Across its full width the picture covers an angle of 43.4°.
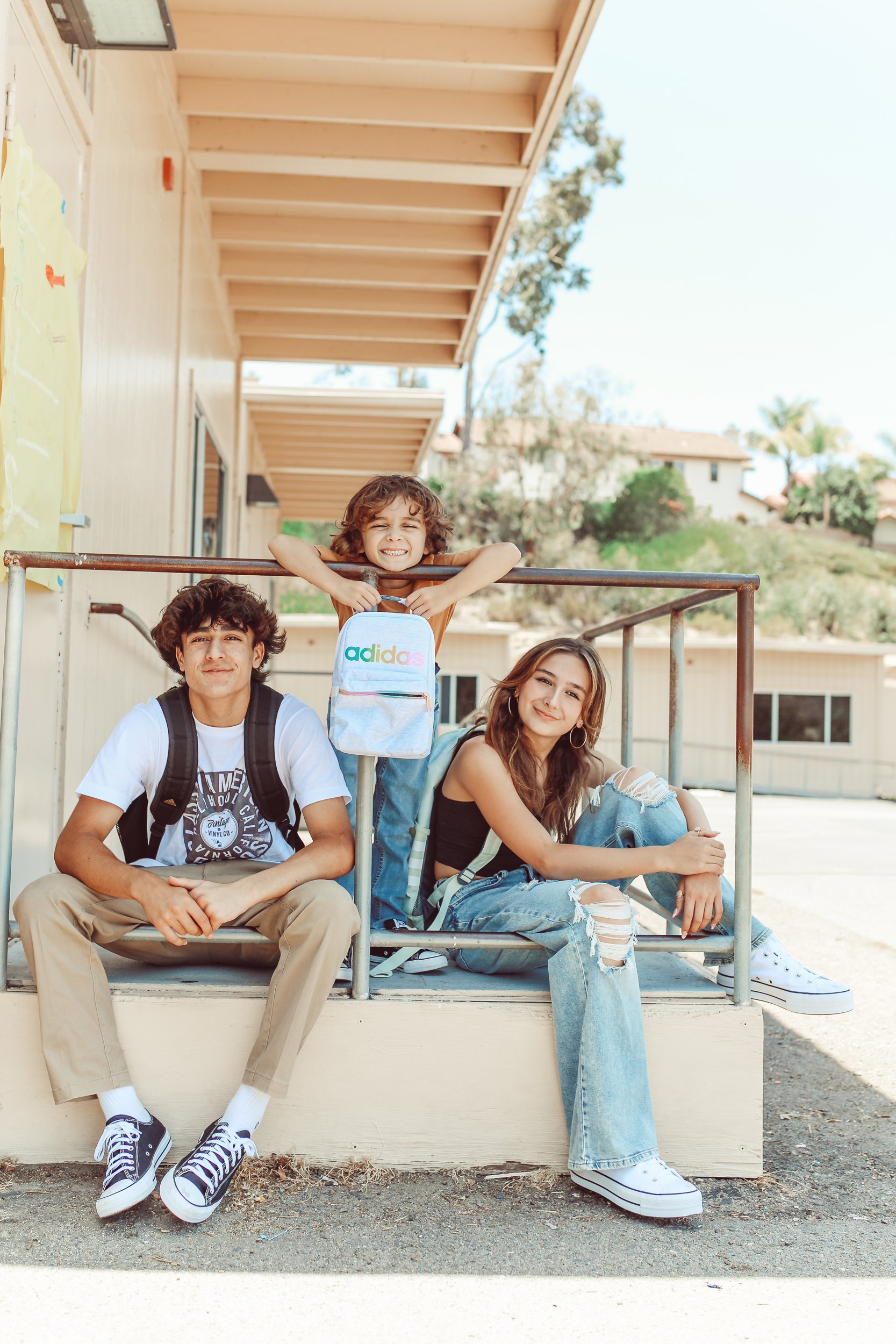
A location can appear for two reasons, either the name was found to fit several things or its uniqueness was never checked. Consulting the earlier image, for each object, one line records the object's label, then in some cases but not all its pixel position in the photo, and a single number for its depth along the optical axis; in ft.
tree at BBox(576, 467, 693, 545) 126.93
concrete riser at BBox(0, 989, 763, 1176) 7.95
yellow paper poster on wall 8.20
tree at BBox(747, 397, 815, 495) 191.31
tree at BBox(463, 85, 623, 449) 84.89
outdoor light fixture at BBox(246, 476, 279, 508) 30.53
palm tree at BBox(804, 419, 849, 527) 186.60
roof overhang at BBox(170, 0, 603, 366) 13.78
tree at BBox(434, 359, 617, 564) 115.03
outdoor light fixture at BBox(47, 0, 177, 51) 9.55
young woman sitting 7.68
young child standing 8.42
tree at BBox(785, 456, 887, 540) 177.37
